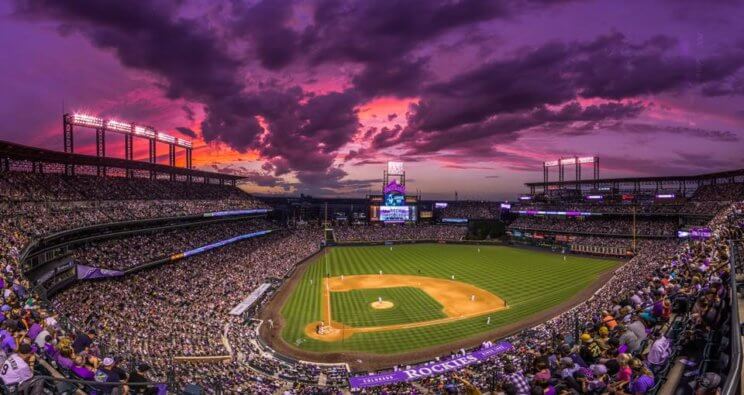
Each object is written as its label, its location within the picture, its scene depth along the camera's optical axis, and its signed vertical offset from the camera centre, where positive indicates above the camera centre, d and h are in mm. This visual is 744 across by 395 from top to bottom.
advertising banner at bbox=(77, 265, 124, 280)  28891 -5444
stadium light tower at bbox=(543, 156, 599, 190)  85312 +8316
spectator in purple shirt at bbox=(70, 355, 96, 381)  8258 -3678
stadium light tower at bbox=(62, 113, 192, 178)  41750 +8830
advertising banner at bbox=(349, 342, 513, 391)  21203 -9922
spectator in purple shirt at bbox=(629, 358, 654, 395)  6156 -2986
